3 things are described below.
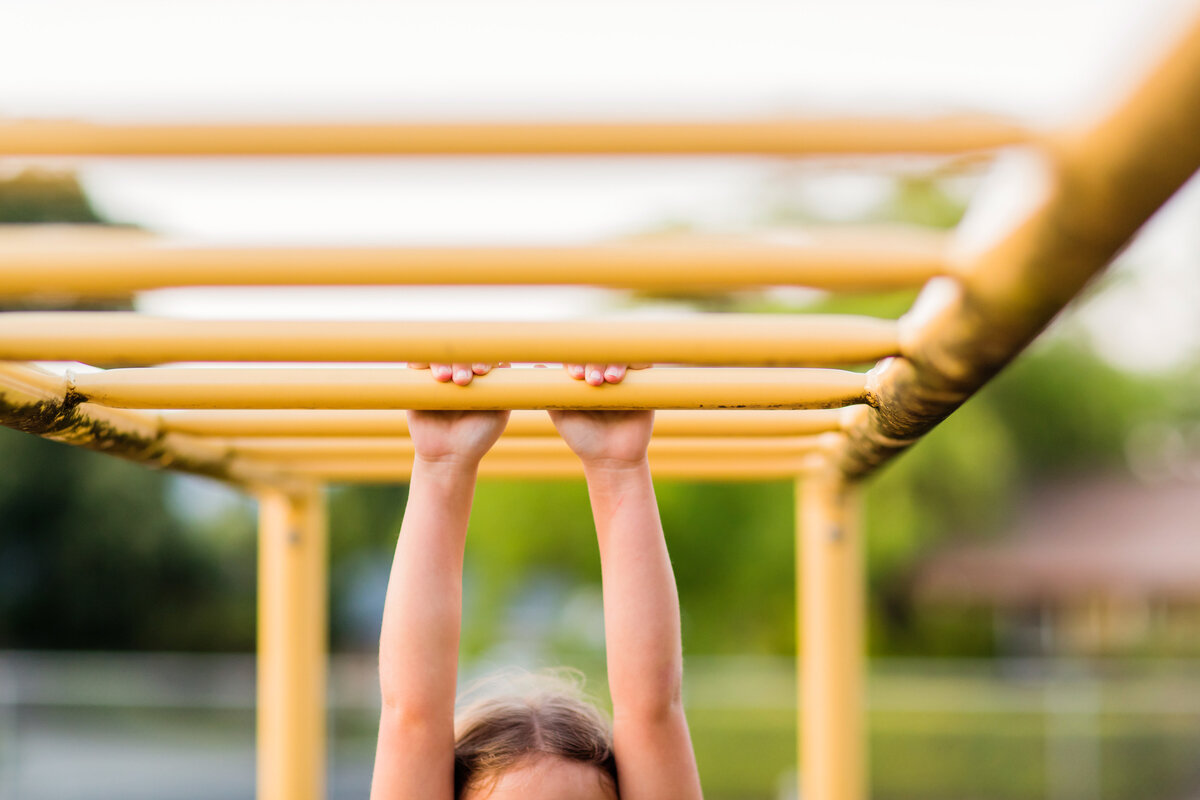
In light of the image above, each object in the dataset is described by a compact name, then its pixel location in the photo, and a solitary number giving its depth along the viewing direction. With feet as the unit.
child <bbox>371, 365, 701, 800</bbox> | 6.54
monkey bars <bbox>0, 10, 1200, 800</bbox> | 4.50
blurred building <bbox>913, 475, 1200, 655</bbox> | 57.28
